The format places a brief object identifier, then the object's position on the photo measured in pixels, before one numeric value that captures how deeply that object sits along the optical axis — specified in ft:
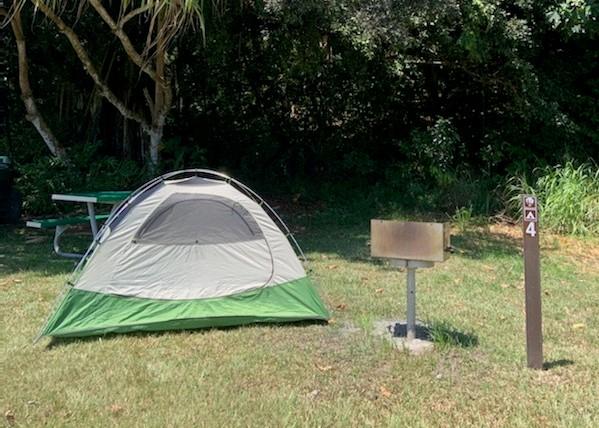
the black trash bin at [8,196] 31.86
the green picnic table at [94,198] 24.70
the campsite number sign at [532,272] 13.11
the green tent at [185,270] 15.93
